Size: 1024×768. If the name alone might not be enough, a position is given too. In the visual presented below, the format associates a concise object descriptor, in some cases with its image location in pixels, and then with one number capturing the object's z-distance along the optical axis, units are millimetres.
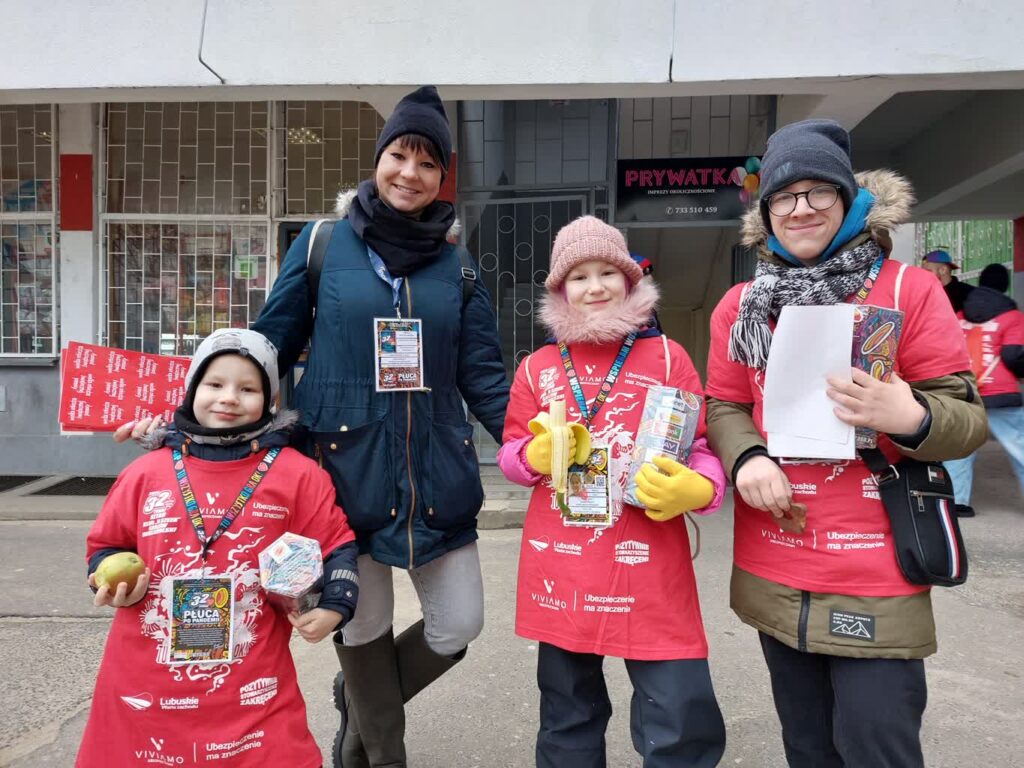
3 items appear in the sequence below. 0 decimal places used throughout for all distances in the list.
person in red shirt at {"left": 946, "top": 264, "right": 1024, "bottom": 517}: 5207
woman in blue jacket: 2021
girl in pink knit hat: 1745
